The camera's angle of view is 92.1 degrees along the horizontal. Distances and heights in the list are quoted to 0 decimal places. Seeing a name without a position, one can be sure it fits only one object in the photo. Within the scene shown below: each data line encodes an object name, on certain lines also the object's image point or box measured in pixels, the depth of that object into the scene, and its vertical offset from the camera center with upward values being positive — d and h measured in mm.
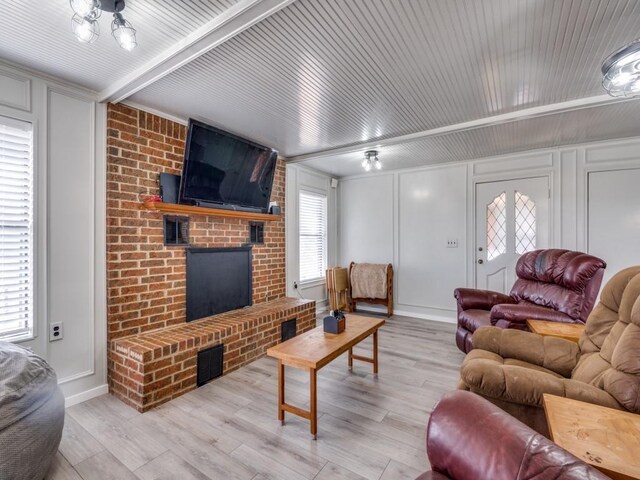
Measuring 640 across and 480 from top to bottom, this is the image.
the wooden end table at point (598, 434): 843 -613
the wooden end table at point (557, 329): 1970 -623
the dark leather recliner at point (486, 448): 752 -577
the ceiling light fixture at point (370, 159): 3840 +1028
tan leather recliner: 1228 -625
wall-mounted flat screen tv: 2697 +680
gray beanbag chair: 1390 -865
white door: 3879 +173
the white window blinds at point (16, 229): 2010 +65
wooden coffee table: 1899 -748
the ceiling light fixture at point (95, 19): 1303 +992
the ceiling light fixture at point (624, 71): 1486 +883
